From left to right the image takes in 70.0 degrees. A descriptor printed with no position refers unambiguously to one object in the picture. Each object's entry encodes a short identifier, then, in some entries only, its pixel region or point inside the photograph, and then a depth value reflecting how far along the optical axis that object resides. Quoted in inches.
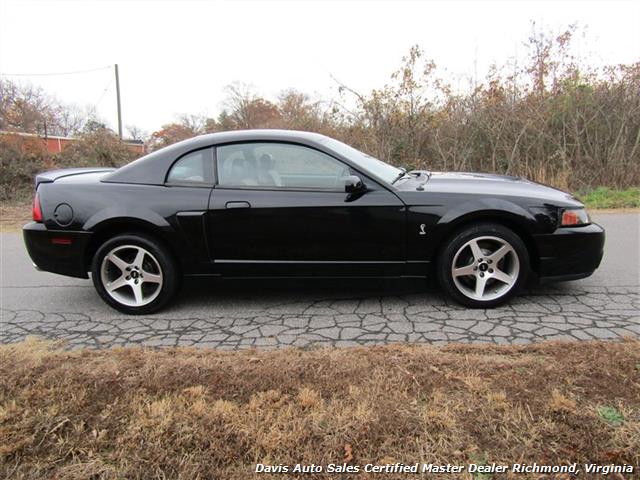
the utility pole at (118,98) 1123.0
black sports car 141.8
